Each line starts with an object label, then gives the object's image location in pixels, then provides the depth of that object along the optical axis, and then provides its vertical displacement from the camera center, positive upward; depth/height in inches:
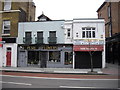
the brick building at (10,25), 943.0 +143.2
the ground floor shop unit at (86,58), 860.6 -40.1
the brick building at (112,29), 993.0 +137.5
